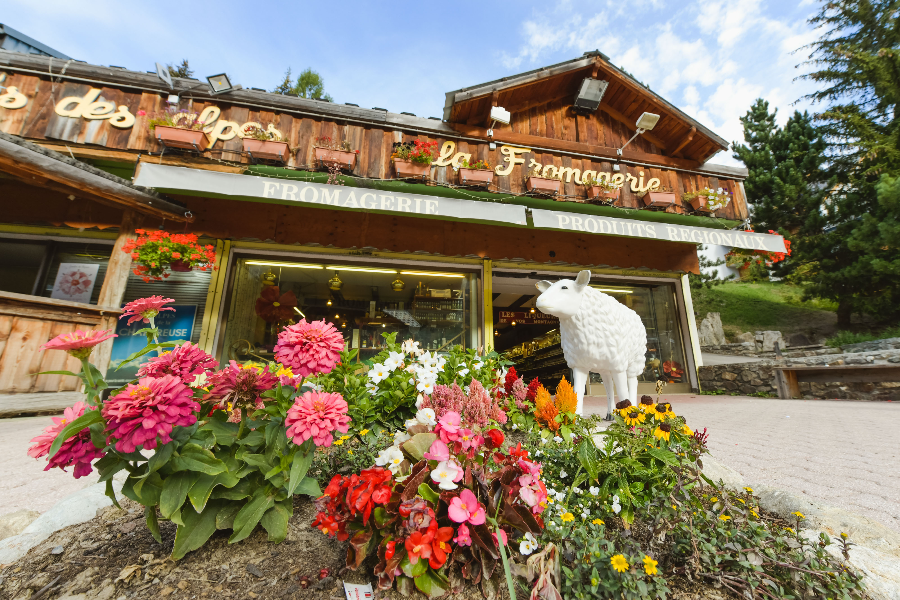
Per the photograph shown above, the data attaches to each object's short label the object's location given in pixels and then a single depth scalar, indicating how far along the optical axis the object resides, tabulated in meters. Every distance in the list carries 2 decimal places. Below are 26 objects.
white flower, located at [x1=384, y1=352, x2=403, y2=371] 2.28
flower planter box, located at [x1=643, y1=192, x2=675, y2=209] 6.74
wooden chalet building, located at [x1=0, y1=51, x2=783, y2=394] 4.64
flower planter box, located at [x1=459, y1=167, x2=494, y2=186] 5.87
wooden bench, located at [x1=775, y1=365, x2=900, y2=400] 5.75
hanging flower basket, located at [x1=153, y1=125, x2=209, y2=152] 4.98
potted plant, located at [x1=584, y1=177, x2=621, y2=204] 6.54
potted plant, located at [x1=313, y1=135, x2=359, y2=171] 5.41
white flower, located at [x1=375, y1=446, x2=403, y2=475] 1.43
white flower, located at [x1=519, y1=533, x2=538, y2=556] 1.27
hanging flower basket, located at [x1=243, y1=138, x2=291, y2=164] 5.23
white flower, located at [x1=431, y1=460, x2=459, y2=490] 1.20
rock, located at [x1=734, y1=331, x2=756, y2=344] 15.02
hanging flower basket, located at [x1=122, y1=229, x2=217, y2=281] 4.44
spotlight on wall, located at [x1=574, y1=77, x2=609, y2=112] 7.29
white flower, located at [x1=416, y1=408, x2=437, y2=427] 1.53
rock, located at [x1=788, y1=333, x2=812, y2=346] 13.30
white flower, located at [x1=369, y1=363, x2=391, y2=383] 2.23
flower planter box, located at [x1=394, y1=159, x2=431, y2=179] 5.69
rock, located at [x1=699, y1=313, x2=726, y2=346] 15.58
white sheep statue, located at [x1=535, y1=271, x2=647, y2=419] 3.14
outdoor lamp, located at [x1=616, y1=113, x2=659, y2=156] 6.97
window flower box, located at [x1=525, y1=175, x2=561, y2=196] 6.14
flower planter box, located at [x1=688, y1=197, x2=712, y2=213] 6.97
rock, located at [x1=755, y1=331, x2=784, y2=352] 12.89
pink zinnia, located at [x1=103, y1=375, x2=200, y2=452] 0.97
